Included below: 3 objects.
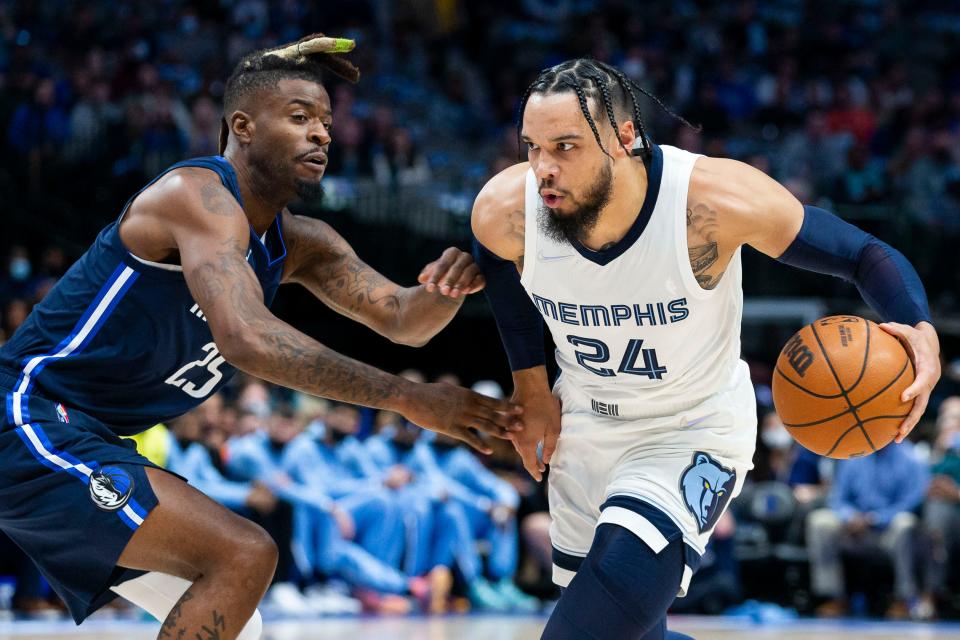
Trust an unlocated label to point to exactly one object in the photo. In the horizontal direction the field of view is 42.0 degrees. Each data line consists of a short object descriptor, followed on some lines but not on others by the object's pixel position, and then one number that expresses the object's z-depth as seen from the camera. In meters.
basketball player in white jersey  3.78
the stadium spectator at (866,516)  10.35
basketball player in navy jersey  3.59
